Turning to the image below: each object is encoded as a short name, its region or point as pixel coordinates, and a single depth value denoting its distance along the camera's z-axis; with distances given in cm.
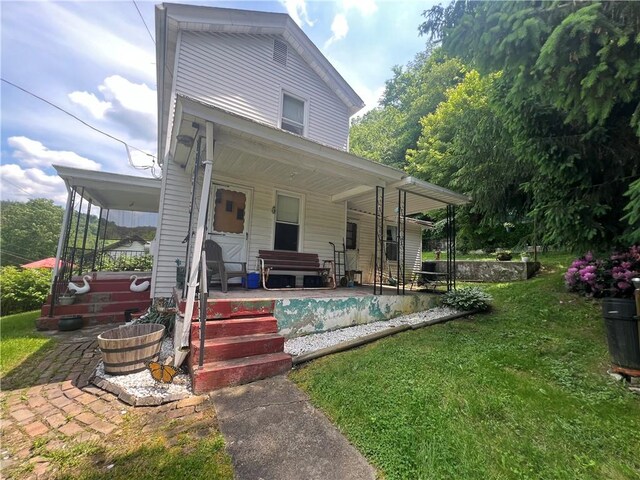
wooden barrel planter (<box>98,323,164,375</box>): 325
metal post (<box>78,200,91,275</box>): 740
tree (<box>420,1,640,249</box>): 266
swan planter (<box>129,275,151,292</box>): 683
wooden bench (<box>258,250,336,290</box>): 629
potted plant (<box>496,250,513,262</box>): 1001
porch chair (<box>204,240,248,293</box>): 507
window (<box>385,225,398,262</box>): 1095
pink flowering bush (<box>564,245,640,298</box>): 506
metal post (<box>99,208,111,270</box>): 986
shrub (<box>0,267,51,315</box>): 795
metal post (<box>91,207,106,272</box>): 874
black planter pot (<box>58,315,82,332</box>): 555
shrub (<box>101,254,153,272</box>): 1152
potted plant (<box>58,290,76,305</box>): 602
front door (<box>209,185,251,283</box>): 620
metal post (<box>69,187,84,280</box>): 687
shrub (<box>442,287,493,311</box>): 581
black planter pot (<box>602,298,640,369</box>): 300
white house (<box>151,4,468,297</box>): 462
